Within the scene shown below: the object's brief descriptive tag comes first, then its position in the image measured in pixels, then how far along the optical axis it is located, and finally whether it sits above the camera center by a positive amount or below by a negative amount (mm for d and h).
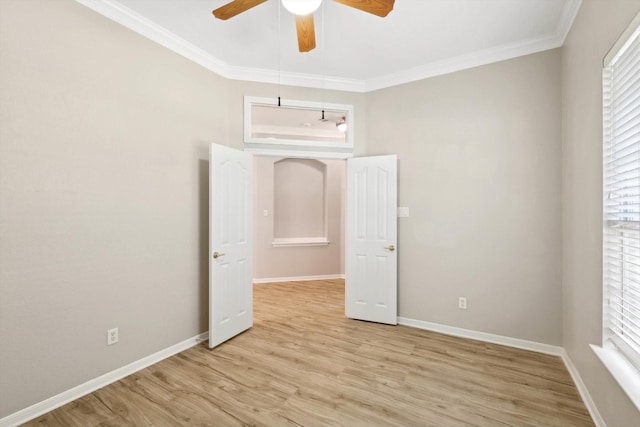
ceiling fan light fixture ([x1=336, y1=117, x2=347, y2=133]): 4598 +1255
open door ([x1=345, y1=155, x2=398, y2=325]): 3551 -357
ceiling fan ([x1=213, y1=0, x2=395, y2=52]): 1807 +1237
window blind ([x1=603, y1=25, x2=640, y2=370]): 1523 +56
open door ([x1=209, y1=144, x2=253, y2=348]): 2959 -355
